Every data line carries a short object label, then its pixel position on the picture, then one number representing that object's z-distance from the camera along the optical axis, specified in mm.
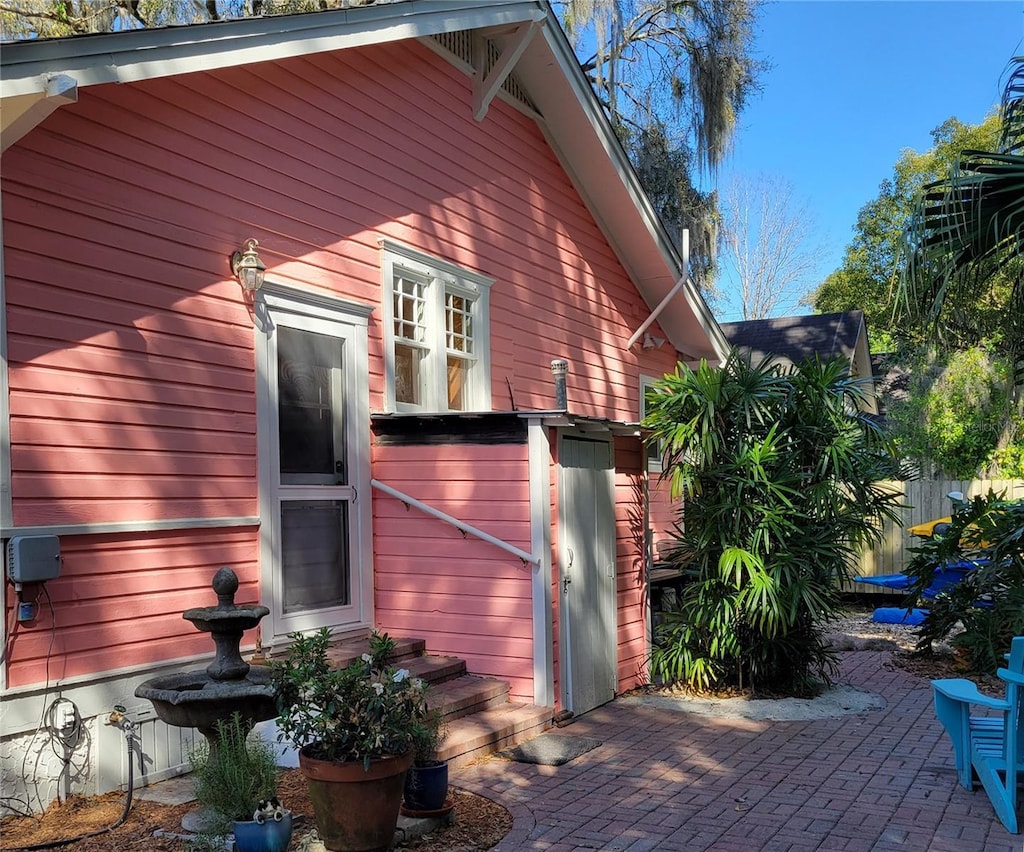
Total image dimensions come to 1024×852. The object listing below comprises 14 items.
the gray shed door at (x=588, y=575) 7160
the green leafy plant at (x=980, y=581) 8352
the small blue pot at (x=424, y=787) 4707
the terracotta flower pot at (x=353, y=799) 4113
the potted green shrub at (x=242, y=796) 4074
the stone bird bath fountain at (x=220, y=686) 4273
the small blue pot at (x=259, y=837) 4051
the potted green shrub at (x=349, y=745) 4125
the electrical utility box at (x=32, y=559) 4531
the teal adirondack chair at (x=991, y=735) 4781
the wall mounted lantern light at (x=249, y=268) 6043
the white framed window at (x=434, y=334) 7754
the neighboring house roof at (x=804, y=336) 20562
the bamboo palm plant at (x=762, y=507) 7625
